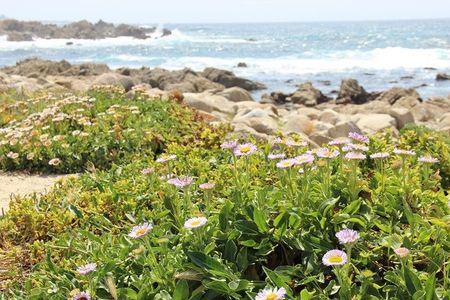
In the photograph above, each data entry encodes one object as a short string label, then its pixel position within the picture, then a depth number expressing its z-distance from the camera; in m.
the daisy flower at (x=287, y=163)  2.61
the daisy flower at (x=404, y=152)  2.68
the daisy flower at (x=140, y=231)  2.31
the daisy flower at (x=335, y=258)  2.04
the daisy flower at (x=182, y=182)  2.59
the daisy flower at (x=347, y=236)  2.11
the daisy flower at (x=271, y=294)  1.95
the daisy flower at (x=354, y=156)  2.64
